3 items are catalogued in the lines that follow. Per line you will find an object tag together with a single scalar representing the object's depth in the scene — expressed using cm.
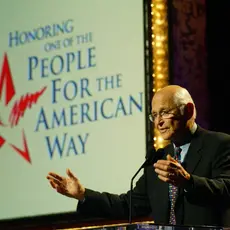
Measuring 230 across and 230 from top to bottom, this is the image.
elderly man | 507
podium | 749
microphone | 507
